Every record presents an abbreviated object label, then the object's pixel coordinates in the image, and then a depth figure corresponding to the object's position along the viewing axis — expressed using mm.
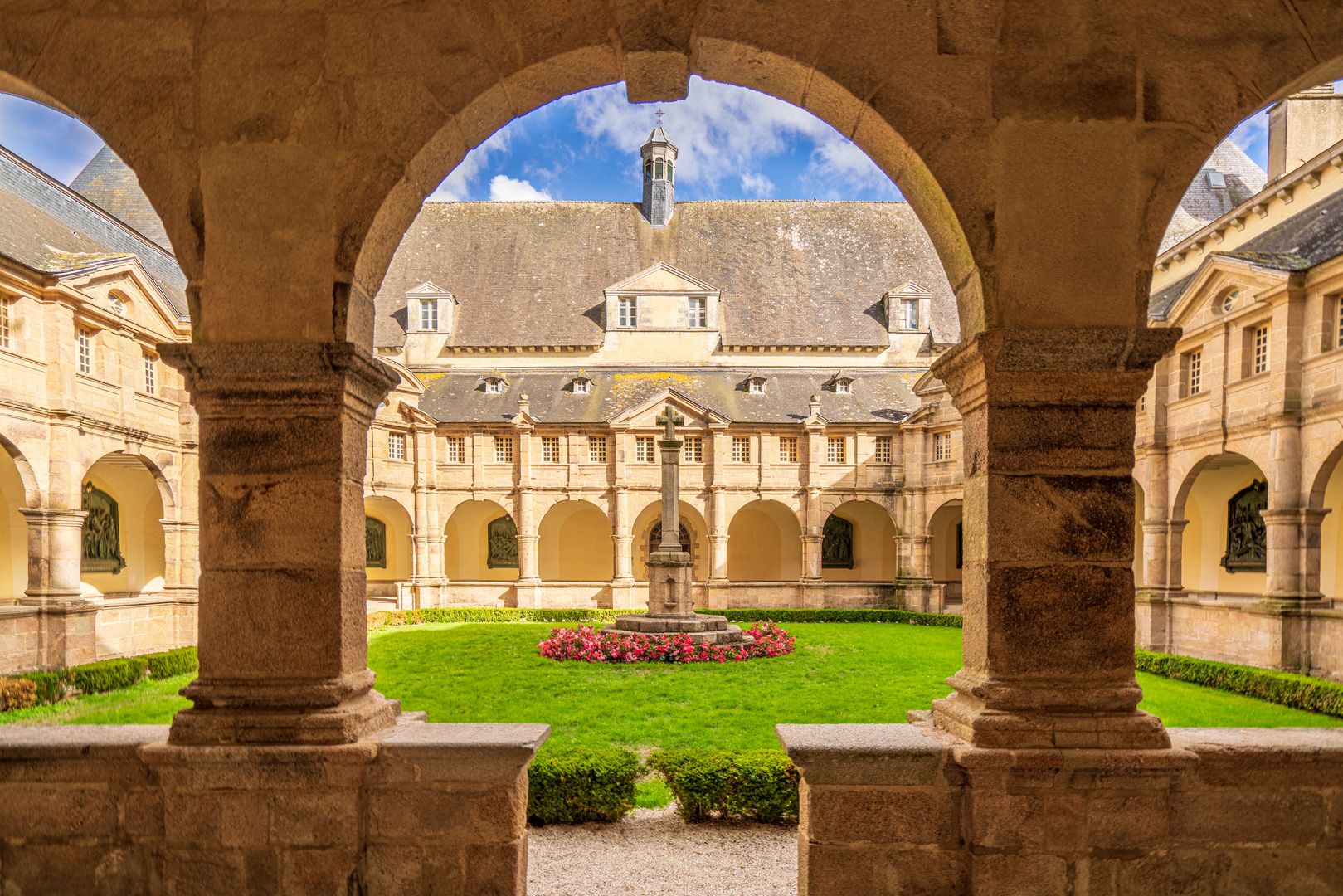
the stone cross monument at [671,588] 15180
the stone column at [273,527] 3424
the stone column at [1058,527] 3422
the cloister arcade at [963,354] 3359
